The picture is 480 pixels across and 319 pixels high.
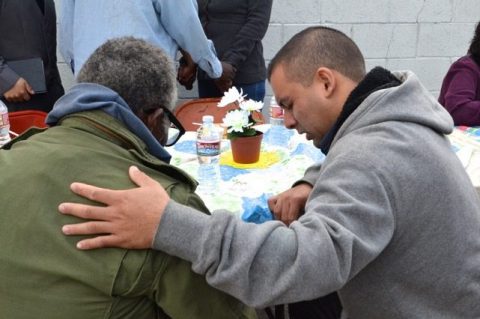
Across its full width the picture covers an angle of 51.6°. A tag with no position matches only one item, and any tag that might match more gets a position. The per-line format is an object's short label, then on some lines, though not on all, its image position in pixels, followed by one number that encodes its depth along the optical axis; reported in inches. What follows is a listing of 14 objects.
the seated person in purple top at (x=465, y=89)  109.3
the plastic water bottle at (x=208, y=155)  77.8
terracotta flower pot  82.4
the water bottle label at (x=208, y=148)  81.6
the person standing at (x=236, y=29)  128.3
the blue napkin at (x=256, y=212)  65.6
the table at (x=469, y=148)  84.0
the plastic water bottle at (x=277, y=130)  95.2
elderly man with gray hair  39.2
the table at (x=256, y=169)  72.1
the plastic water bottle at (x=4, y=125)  89.9
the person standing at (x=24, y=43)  115.4
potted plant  80.6
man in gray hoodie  35.8
